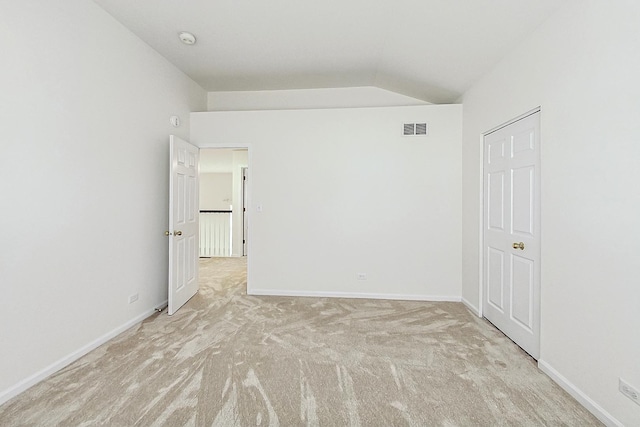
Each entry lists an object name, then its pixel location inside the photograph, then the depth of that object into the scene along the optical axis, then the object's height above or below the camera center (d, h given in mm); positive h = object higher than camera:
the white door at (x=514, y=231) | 2342 -113
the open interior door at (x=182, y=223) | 3172 -88
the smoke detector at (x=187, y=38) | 2810 +1719
